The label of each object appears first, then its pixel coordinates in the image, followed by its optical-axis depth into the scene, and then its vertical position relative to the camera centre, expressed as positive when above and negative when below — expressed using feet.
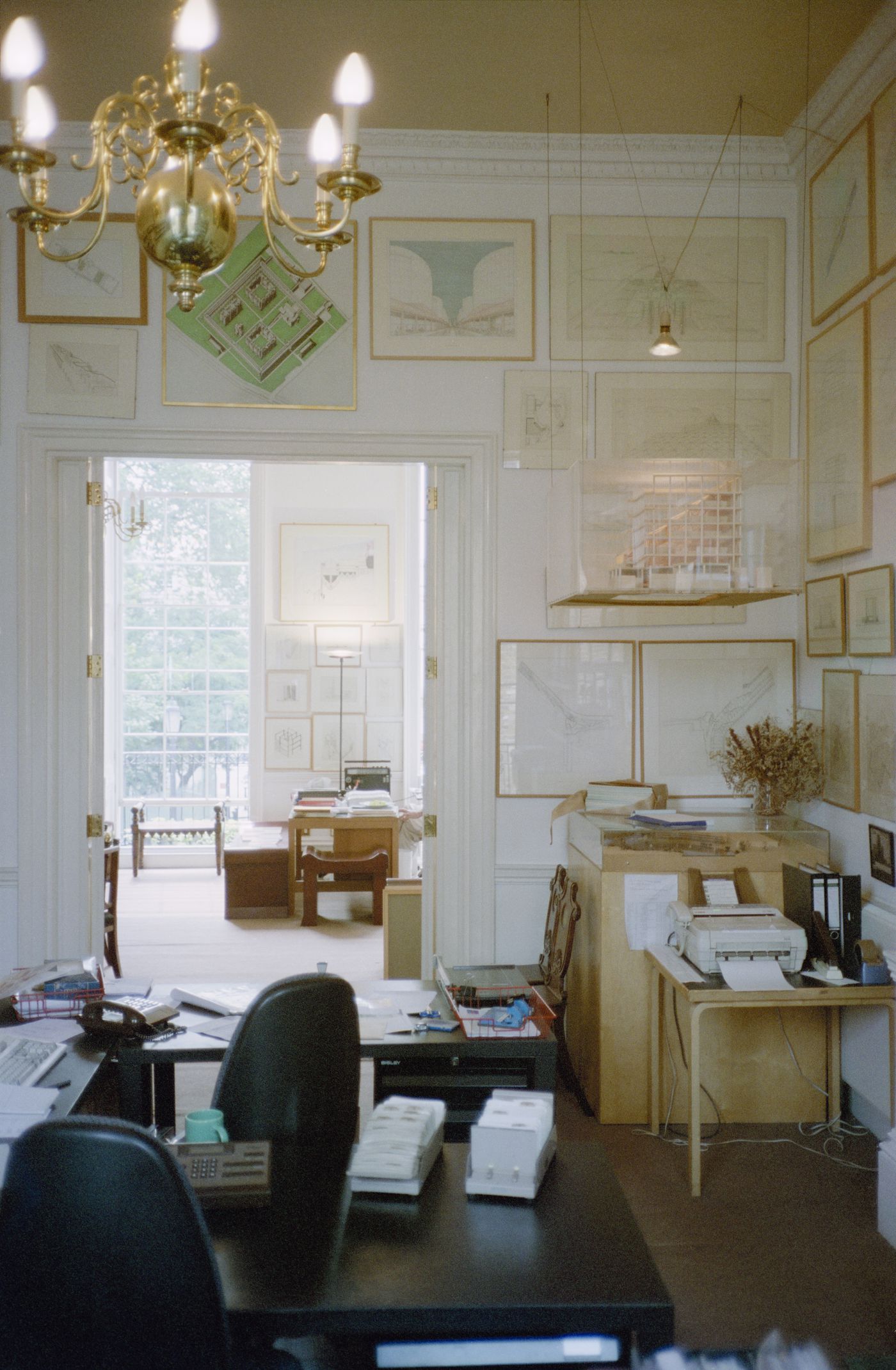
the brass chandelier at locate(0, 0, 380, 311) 6.48 +3.35
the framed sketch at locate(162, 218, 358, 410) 15.64 +5.00
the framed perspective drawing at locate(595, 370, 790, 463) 16.06 +3.97
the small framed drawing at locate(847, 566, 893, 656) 13.17 +0.95
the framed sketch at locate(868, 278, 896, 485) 12.86 +3.63
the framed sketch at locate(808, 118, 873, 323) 13.71 +6.07
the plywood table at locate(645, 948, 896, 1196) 12.23 -3.50
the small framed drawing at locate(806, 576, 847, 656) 14.66 +0.97
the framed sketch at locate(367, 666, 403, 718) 36.45 -0.19
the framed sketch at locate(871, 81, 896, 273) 12.80 +6.01
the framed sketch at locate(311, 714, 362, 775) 36.35 -1.70
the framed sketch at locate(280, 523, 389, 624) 36.68 +4.01
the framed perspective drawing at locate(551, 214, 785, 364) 15.99 +5.80
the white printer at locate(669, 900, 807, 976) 12.94 -2.96
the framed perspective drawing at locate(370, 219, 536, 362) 15.87 +5.72
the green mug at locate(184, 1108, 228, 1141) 7.55 -3.00
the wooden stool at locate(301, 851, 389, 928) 27.02 -4.53
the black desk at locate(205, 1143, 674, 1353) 5.90 -3.30
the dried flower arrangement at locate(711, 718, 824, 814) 15.03 -1.03
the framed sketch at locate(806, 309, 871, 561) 13.89 +3.25
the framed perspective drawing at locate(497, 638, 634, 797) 16.16 -0.40
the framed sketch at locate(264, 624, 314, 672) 36.52 +1.33
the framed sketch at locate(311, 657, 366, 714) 36.45 -0.04
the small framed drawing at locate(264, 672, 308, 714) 36.45 -0.15
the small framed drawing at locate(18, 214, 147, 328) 15.42 +5.67
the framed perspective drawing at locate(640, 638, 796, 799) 16.29 -0.13
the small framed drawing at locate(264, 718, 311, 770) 36.45 -1.85
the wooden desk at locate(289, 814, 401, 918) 27.81 -3.70
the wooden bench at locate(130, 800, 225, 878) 33.88 -4.35
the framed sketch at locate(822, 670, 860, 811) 14.25 -0.65
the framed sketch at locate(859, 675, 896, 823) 13.14 -0.70
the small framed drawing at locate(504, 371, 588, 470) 15.97 +3.97
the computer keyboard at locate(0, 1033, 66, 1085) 9.21 -3.21
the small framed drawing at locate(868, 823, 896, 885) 13.25 -2.02
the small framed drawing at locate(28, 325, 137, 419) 15.43 +4.41
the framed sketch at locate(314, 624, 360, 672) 36.47 +1.57
